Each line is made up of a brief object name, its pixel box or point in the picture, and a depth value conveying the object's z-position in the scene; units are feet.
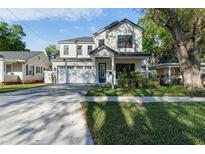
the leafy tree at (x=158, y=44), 77.46
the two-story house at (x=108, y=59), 40.80
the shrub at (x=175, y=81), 45.95
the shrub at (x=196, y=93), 25.05
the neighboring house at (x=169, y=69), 56.97
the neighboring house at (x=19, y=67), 49.11
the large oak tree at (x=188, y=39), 30.11
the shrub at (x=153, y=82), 36.17
